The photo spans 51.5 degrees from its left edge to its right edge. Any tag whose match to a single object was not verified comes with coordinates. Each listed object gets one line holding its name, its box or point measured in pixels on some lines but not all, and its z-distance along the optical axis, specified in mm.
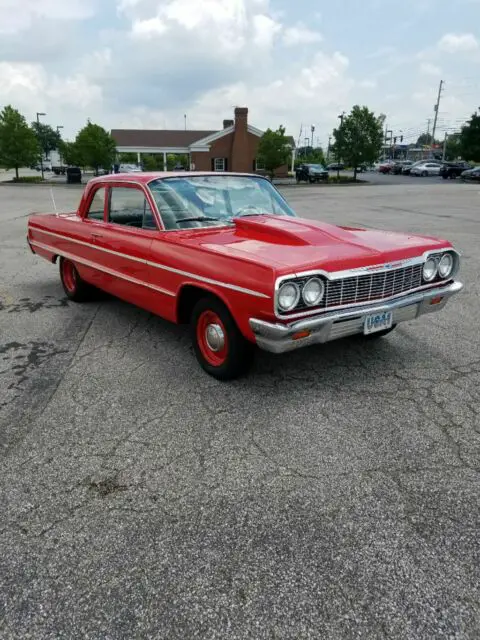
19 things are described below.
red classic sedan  3328
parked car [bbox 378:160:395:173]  60938
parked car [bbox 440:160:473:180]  45250
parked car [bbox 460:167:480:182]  40281
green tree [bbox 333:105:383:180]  39344
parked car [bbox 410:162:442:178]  52312
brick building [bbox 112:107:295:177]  48219
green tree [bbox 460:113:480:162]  43781
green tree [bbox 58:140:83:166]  44031
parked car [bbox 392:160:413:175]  58338
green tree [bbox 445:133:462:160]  79431
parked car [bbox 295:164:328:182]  44188
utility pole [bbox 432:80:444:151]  75375
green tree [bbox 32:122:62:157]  107550
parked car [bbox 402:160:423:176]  55394
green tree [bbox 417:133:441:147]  147500
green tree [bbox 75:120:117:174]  40469
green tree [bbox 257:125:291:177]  41625
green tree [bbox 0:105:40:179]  39000
